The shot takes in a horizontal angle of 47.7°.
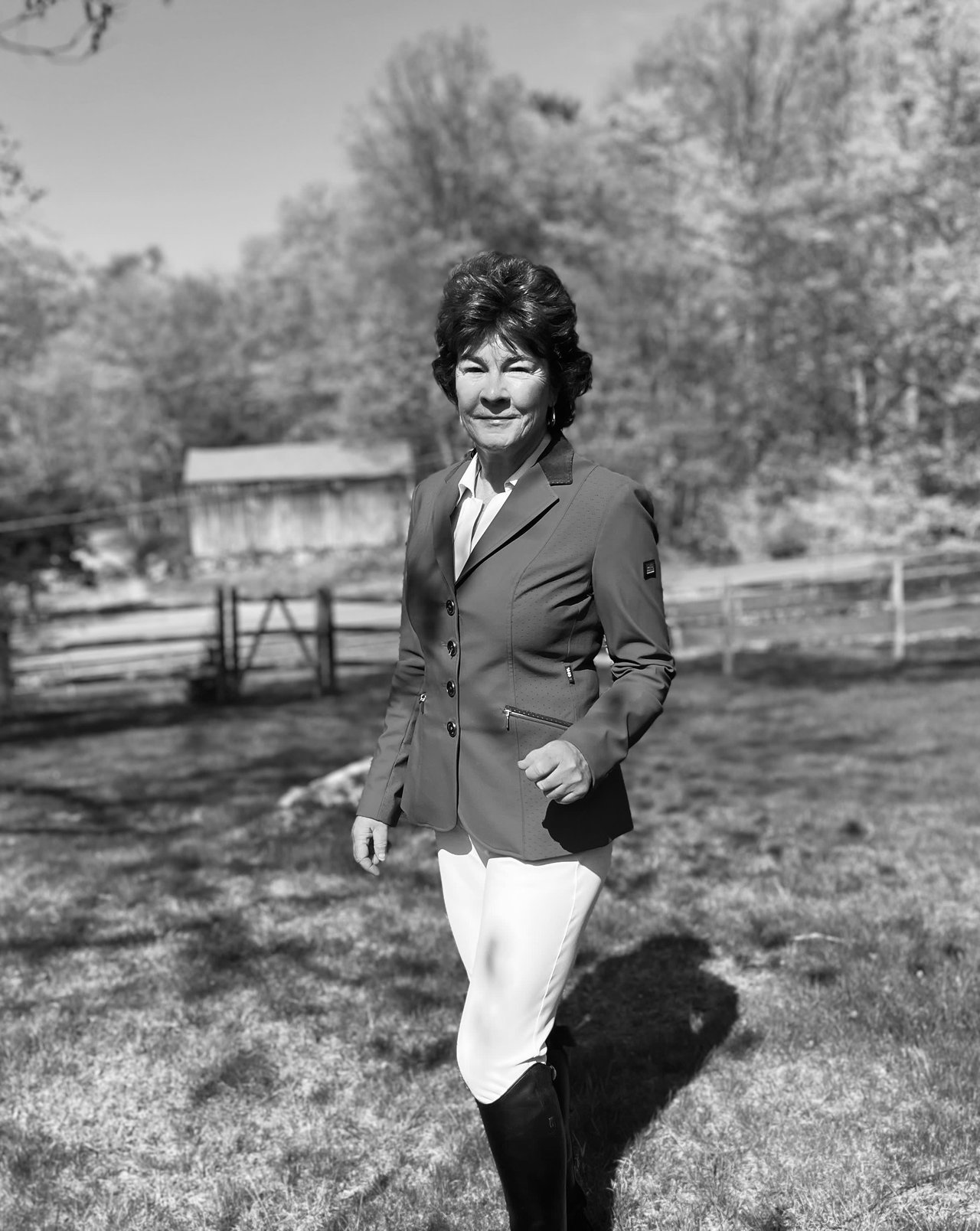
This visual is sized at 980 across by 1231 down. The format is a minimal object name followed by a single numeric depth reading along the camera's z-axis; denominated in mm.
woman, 2500
